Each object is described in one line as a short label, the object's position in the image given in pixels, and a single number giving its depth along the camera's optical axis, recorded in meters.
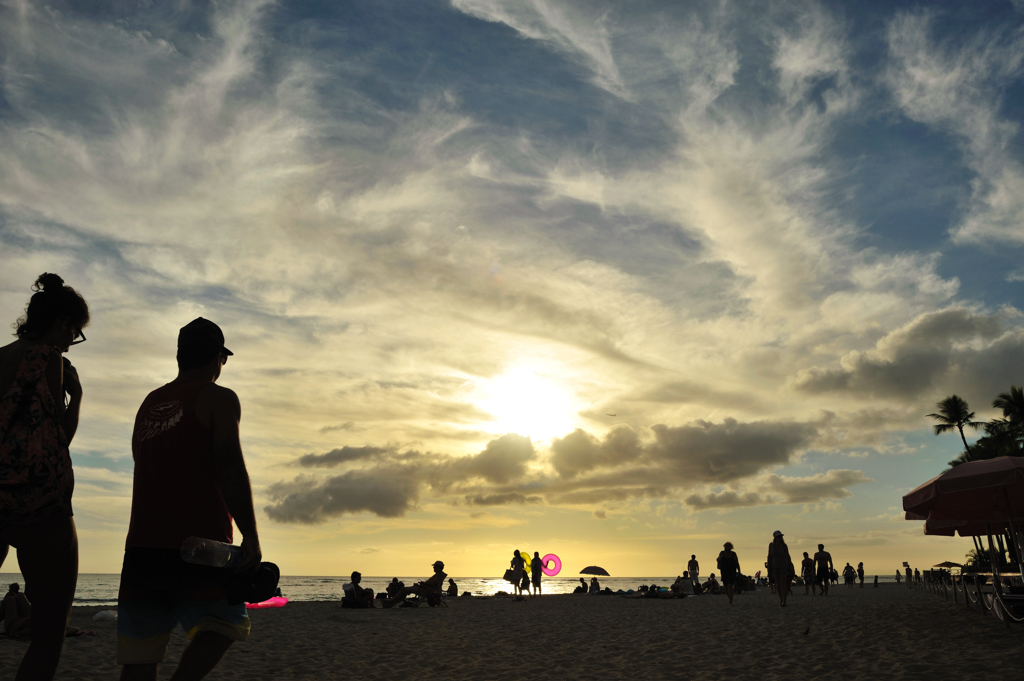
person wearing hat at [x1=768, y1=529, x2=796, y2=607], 17.75
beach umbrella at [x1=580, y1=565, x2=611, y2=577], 42.19
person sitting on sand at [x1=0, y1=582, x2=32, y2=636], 9.99
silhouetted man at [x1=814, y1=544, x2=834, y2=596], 26.17
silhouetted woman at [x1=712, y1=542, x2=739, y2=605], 20.44
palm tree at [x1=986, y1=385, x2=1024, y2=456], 47.47
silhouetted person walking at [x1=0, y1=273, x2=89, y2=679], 2.93
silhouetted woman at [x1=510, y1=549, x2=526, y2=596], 26.46
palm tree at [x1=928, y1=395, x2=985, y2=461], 60.66
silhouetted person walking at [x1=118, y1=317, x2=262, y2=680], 2.66
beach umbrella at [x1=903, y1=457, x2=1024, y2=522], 10.62
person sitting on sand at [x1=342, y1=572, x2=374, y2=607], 19.50
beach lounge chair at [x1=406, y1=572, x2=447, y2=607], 20.78
